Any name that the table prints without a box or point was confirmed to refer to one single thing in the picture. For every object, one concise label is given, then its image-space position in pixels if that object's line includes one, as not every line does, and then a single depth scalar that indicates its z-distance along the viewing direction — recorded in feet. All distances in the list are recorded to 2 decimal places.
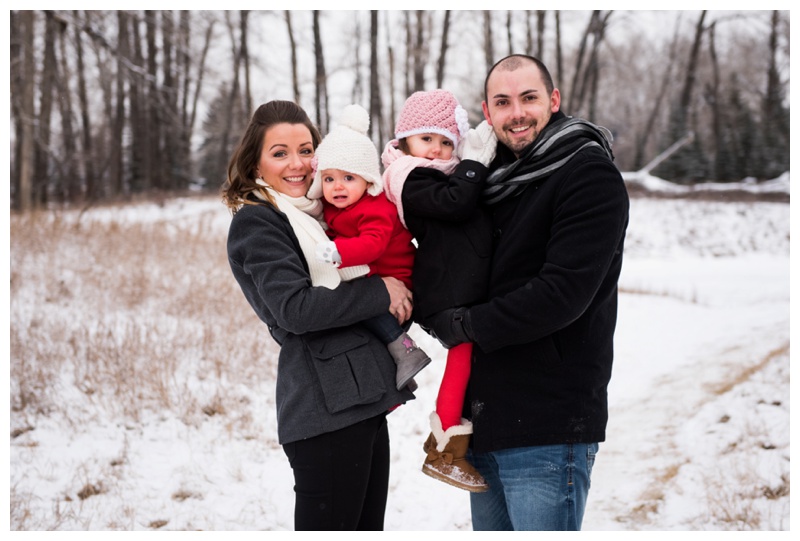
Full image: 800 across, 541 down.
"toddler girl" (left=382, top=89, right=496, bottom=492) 8.04
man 7.15
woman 7.55
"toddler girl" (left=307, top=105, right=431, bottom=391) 8.00
